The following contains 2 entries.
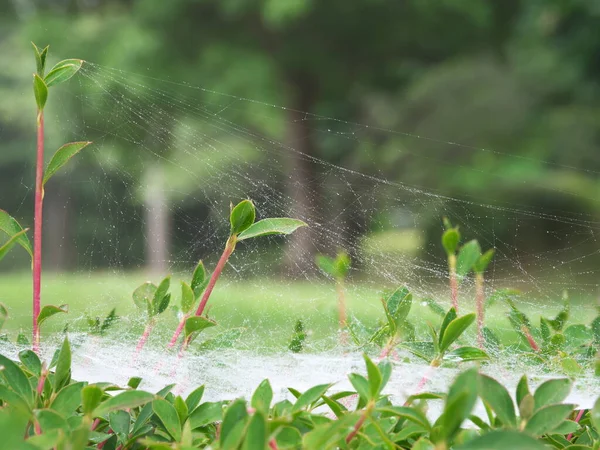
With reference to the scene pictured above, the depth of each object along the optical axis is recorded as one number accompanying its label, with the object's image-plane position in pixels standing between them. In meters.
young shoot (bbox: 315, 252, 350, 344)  1.89
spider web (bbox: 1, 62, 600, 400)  2.02
